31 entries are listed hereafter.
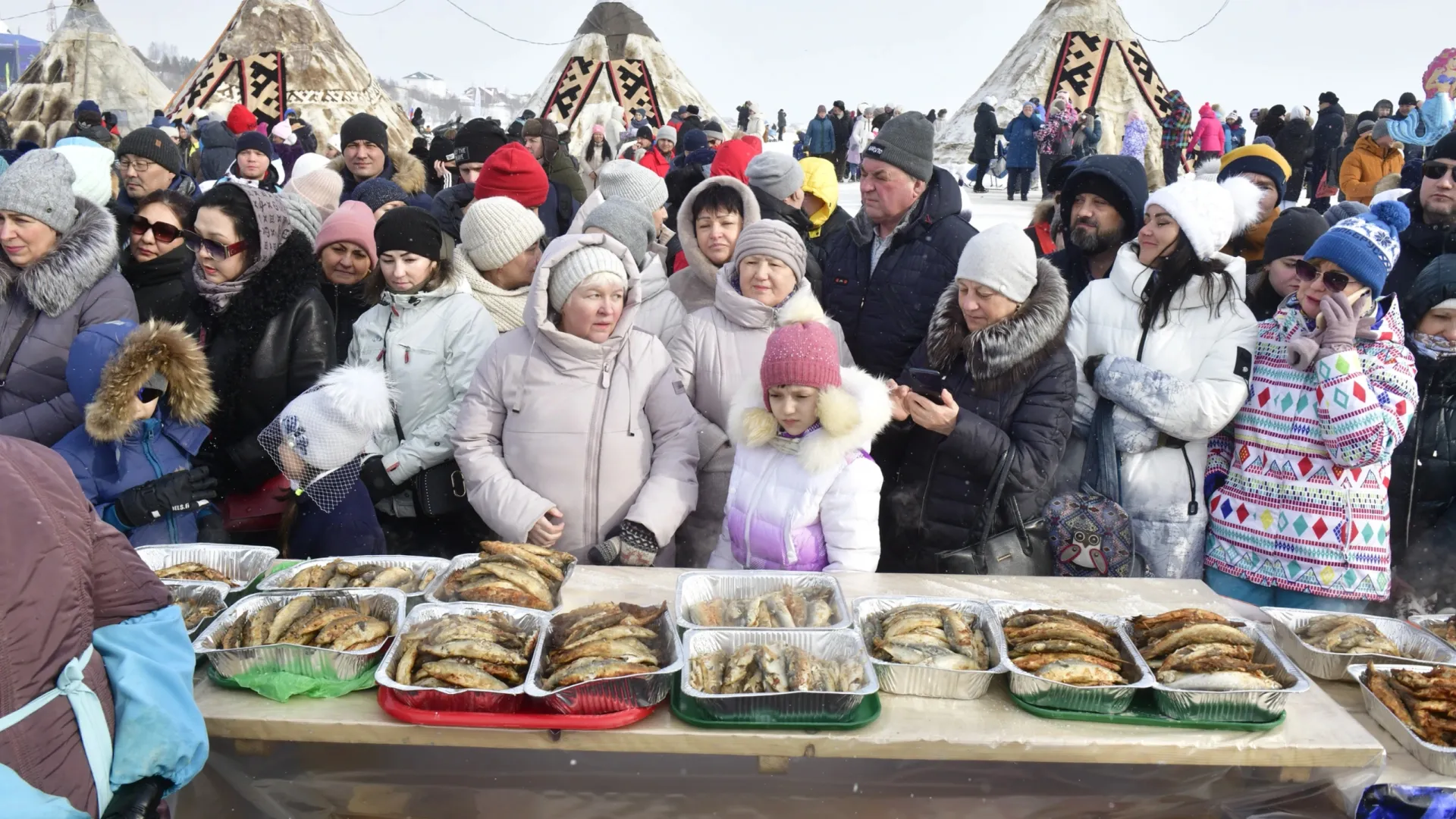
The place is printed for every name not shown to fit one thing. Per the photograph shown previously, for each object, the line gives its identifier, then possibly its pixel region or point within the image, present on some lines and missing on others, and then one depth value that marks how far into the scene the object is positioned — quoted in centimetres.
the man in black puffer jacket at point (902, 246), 436
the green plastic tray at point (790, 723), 236
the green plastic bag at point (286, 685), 245
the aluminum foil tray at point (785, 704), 236
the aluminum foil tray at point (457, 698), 238
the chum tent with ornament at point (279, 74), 2083
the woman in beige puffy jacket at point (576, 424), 353
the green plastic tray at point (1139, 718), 239
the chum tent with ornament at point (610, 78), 2383
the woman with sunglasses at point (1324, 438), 332
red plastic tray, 235
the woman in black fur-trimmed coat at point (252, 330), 394
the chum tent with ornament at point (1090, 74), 2298
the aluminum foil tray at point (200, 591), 287
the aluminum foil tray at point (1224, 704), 239
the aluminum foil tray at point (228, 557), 317
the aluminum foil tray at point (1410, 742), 232
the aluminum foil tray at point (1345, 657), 269
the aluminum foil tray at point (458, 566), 290
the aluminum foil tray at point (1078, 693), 242
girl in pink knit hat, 313
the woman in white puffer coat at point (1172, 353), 362
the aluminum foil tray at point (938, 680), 249
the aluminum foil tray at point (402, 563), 302
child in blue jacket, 347
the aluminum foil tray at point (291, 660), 247
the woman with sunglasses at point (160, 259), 442
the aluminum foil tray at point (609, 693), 236
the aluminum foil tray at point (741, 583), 298
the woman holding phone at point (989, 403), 344
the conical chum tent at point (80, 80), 2130
